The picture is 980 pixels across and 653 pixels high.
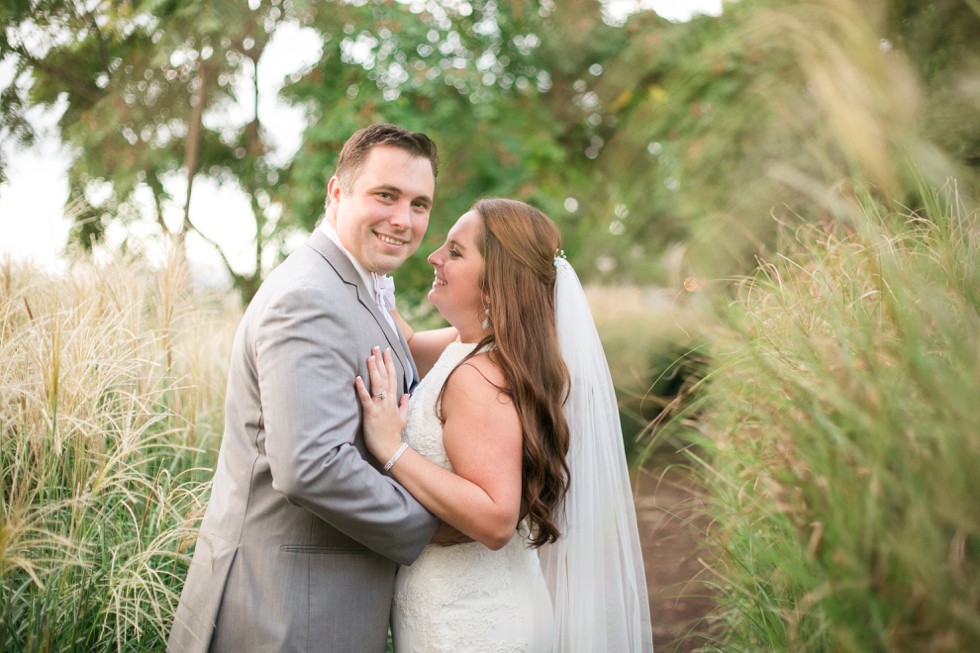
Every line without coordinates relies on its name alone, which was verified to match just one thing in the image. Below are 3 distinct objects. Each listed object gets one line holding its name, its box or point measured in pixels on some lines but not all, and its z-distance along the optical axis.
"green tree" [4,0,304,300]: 8.12
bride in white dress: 2.62
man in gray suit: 2.33
